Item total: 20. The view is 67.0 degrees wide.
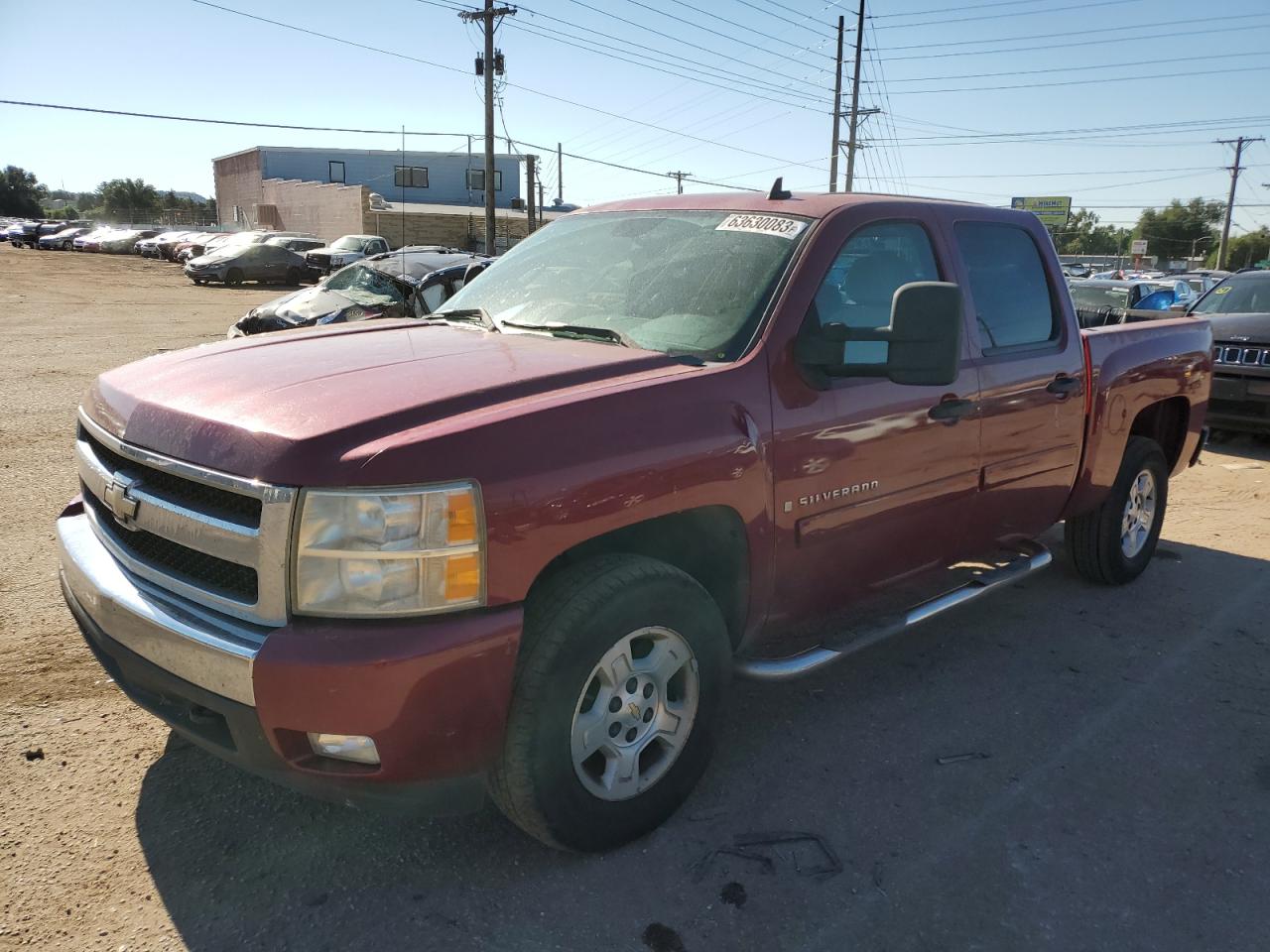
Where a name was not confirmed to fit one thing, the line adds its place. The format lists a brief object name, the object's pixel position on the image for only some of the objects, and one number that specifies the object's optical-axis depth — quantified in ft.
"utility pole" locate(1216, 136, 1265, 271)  210.38
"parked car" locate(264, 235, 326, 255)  106.22
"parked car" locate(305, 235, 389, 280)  103.86
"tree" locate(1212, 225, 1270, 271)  292.40
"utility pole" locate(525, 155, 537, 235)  107.45
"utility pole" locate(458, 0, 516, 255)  99.38
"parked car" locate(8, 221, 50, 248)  171.70
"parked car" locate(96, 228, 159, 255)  163.94
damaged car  41.19
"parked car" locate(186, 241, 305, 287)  100.12
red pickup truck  7.41
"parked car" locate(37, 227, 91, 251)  165.78
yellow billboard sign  237.70
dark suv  29.30
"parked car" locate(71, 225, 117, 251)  163.94
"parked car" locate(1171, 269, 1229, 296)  102.66
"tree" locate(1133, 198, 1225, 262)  328.08
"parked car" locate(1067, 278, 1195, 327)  20.94
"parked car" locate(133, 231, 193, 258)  147.13
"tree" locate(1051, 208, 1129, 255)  348.04
